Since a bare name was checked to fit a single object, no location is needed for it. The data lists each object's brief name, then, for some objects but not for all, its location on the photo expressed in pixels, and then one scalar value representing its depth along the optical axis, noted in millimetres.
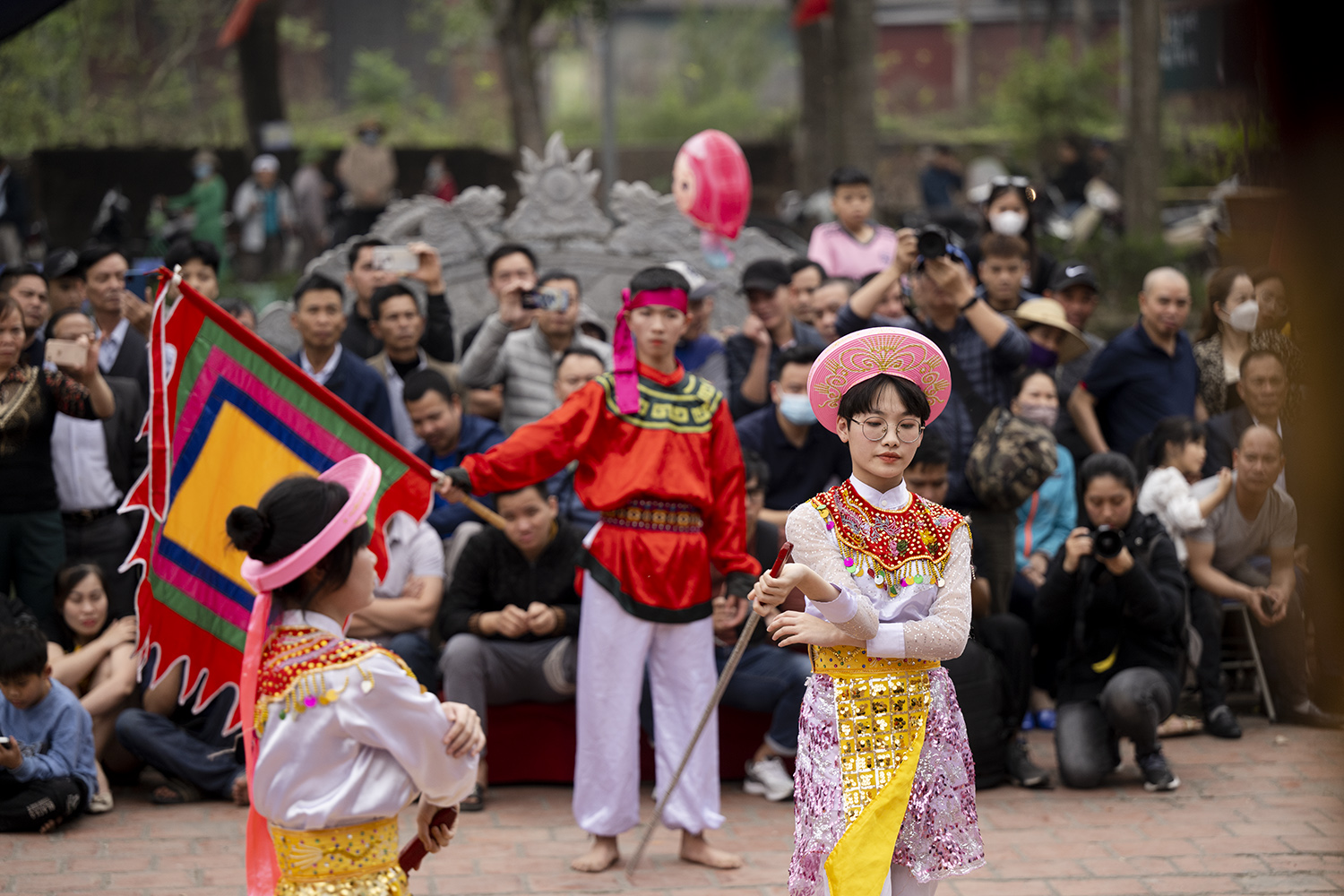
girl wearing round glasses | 6535
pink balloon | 16703
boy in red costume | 9437
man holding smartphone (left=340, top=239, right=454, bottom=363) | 13672
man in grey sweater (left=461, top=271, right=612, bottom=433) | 13070
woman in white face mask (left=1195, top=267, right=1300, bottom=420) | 13062
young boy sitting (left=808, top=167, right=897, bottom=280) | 16000
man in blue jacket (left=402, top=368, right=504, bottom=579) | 12172
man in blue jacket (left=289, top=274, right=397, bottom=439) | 12562
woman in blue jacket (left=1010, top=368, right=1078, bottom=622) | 12625
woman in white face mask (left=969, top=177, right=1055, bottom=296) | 14445
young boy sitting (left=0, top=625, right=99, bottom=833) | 9844
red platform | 11328
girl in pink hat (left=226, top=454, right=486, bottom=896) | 5512
